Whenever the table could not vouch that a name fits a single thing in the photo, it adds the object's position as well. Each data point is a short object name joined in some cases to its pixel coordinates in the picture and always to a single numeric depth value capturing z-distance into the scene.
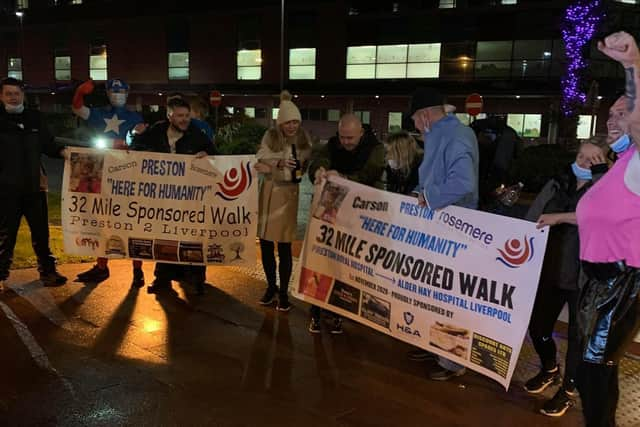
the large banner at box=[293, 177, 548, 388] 3.81
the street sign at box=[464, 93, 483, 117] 19.97
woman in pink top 2.92
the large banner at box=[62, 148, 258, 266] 5.83
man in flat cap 4.03
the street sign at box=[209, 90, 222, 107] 23.19
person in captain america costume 6.56
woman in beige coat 5.61
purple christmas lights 23.72
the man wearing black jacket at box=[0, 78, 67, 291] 5.84
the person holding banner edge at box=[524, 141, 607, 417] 3.90
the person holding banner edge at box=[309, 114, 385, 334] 5.09
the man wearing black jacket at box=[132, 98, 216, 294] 5.96
